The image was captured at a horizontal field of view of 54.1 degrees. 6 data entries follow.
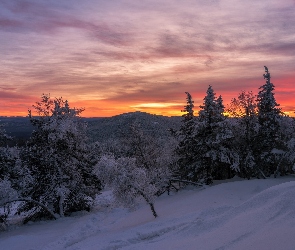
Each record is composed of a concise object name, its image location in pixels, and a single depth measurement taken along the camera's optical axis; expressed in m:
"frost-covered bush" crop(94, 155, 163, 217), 20.11
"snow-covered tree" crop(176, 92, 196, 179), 33.28
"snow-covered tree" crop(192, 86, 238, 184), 31.39
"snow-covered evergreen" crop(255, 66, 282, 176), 33.09
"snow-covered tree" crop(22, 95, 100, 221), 27.34
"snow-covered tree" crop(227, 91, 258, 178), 33.78
